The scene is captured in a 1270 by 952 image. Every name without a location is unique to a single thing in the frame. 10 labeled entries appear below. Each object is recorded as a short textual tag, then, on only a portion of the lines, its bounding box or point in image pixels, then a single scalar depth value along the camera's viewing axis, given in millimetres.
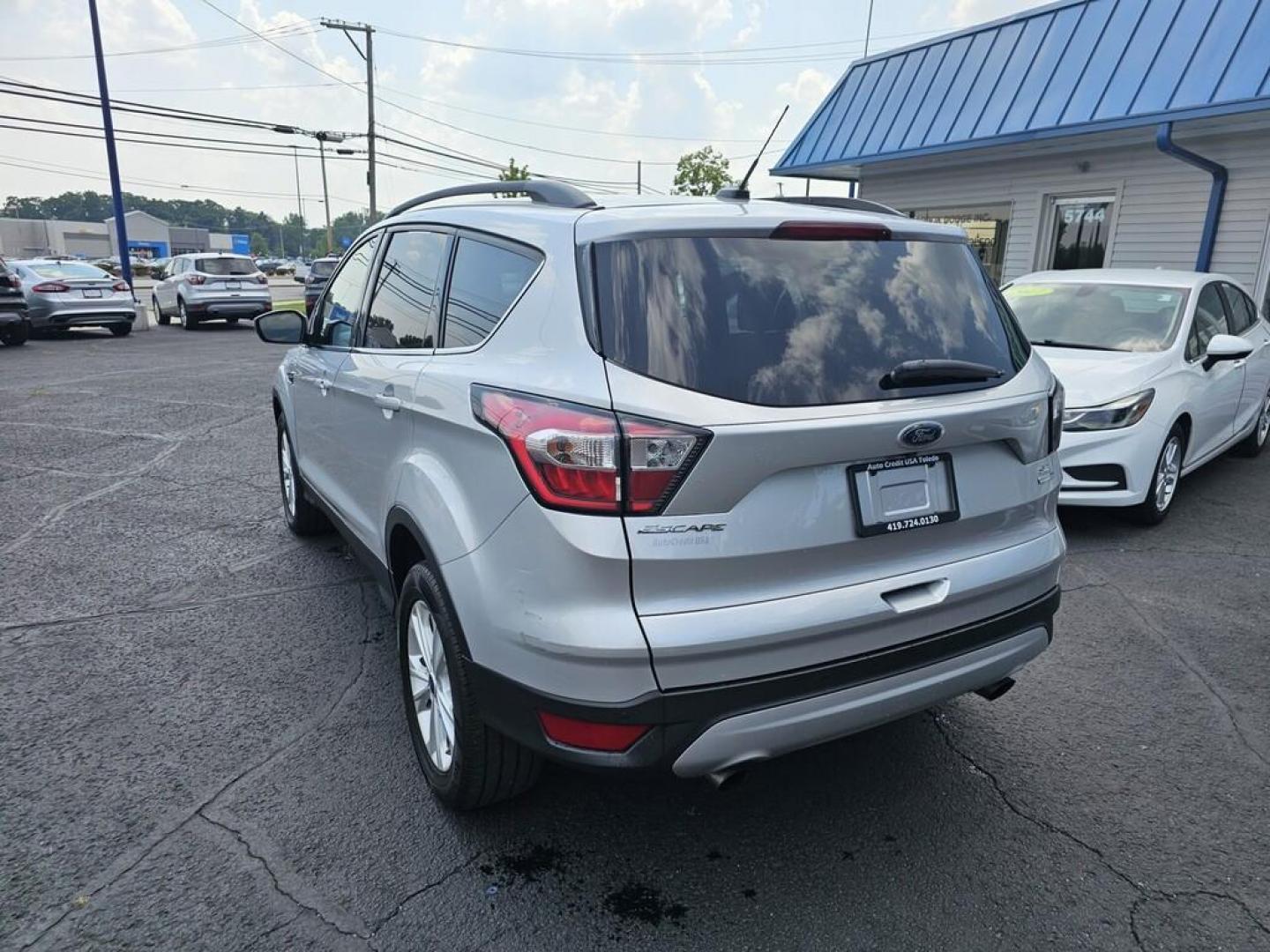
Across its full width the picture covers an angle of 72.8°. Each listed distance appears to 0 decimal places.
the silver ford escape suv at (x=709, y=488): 2033
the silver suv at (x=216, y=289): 20438
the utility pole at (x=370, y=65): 37441
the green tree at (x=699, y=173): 38531
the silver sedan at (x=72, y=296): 17234
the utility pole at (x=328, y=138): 38897
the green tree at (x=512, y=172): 44125
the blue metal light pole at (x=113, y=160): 21844
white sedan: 5395
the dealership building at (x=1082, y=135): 9297
